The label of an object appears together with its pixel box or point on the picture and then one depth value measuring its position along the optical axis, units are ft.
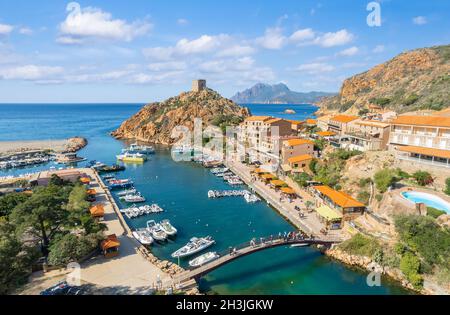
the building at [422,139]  115.75
